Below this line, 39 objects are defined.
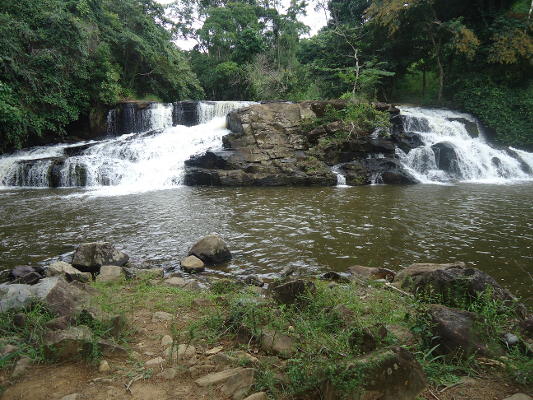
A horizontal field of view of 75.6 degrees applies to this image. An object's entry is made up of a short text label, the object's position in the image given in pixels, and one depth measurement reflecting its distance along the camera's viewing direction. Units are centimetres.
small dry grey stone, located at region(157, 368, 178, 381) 230
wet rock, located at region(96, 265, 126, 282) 469
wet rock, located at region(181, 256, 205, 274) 536
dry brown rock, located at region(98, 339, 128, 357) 247
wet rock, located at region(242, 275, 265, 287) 476
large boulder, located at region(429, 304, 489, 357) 234
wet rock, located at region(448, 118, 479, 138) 1730
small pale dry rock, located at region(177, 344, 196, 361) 254
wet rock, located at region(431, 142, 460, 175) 1468
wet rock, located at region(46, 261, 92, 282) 472
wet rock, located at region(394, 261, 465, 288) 396
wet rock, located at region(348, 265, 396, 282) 475
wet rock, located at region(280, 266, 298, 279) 499
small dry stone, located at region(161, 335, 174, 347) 273
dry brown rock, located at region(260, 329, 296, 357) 252
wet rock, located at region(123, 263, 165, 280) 486
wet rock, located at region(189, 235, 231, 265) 566
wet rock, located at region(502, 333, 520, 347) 246
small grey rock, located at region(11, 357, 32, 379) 220
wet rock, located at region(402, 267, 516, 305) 318
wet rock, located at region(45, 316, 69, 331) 264
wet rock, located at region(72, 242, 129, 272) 526
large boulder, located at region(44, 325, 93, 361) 234
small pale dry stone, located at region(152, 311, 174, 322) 322
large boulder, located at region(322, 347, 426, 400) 188
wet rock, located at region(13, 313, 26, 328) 271
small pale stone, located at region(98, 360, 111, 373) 233
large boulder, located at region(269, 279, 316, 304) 327
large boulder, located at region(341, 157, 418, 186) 1376
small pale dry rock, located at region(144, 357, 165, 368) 242
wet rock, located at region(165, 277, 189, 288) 461
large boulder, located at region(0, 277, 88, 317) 298
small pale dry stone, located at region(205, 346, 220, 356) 258
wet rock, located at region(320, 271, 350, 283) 474
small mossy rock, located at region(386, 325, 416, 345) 258
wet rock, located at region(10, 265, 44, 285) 452
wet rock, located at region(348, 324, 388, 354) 233
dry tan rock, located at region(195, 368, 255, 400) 211
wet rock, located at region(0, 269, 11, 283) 492
